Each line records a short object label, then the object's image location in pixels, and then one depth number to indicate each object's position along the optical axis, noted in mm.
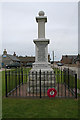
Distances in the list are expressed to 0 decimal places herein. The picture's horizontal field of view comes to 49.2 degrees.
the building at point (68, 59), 52765
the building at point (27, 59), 47638
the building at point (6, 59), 35655
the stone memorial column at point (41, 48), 5916
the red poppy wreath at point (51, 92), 4542
